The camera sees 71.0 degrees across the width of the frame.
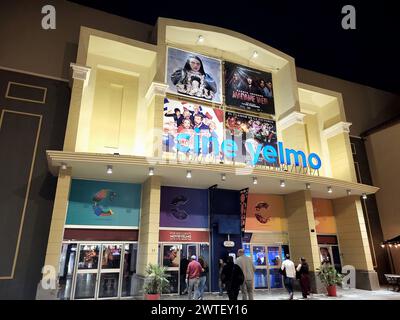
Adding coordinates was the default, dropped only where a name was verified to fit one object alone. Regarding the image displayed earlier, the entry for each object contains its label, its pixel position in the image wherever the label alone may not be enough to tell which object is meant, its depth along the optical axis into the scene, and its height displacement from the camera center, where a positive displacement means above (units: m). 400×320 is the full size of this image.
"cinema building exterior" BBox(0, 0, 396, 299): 9.57 +2.86
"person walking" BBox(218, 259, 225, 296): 10.28 -0.97
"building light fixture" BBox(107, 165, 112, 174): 9.12 +2.69
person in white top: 9.03 -0.58
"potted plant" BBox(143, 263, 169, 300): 8.36 -0.80
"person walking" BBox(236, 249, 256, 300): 7.39 -0.49
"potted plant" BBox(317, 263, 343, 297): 10.19 -0.87
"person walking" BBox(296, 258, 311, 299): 9.43 -0.77
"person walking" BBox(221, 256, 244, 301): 6.99 -0.56
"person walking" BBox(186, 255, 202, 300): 8.57 -0.61
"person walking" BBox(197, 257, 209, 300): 8.81 -0.84
